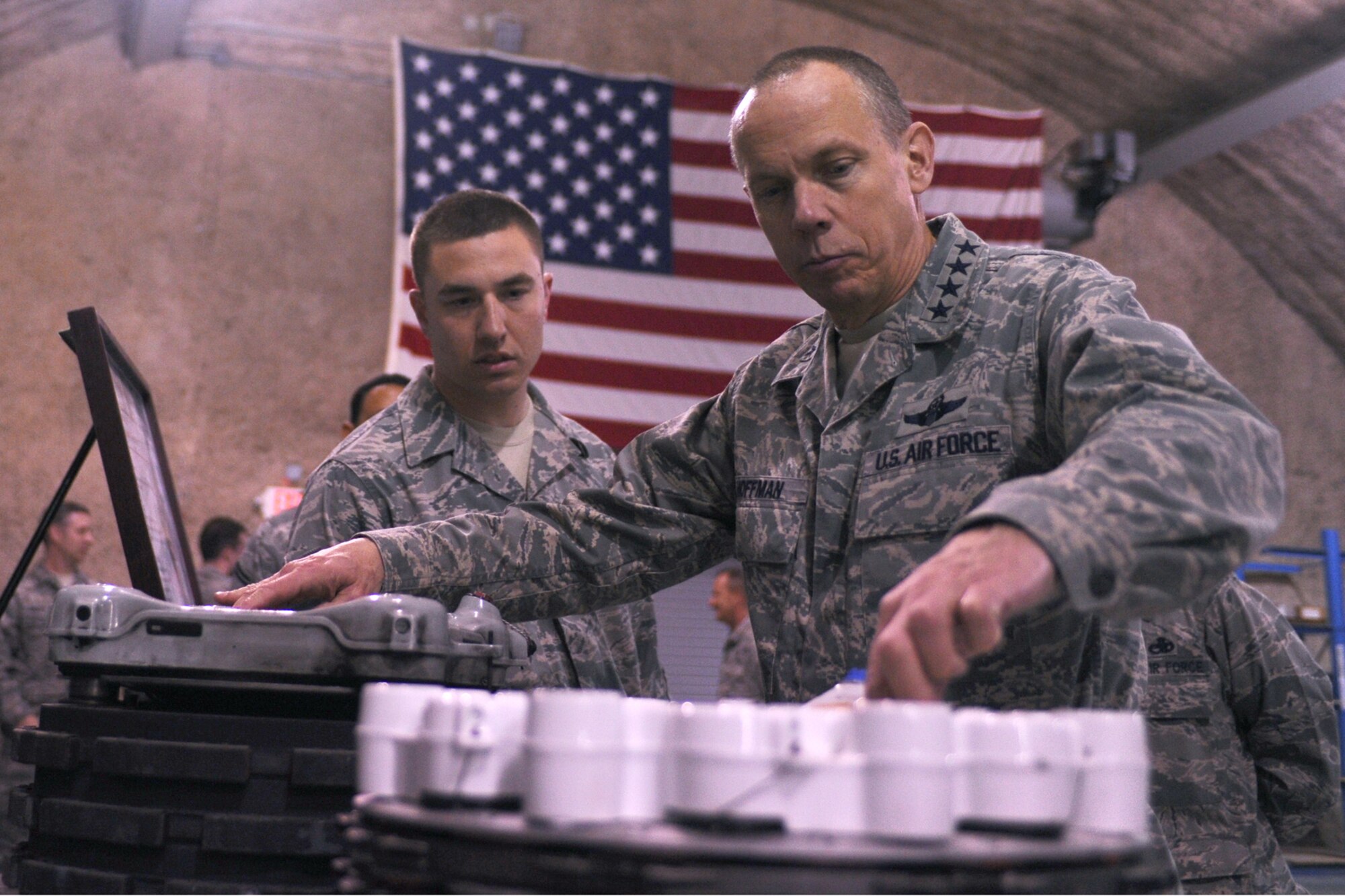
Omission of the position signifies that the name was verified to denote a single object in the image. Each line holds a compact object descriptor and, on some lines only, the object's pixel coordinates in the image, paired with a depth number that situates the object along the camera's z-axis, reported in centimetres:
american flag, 698
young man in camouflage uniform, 211
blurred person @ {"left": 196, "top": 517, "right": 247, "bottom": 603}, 630
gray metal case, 97
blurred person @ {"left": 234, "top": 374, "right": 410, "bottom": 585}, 332
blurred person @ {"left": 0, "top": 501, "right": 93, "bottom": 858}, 556
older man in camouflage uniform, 120
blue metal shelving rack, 745
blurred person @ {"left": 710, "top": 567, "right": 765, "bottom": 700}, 562
